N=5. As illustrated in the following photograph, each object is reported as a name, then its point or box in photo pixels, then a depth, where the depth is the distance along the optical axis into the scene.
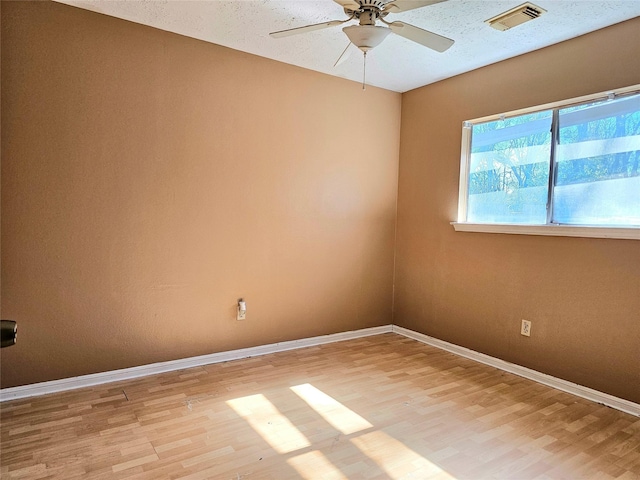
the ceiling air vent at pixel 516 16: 2.31
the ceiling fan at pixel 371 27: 1.92
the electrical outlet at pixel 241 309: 3.17
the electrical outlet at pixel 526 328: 2.95
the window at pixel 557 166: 2.49
